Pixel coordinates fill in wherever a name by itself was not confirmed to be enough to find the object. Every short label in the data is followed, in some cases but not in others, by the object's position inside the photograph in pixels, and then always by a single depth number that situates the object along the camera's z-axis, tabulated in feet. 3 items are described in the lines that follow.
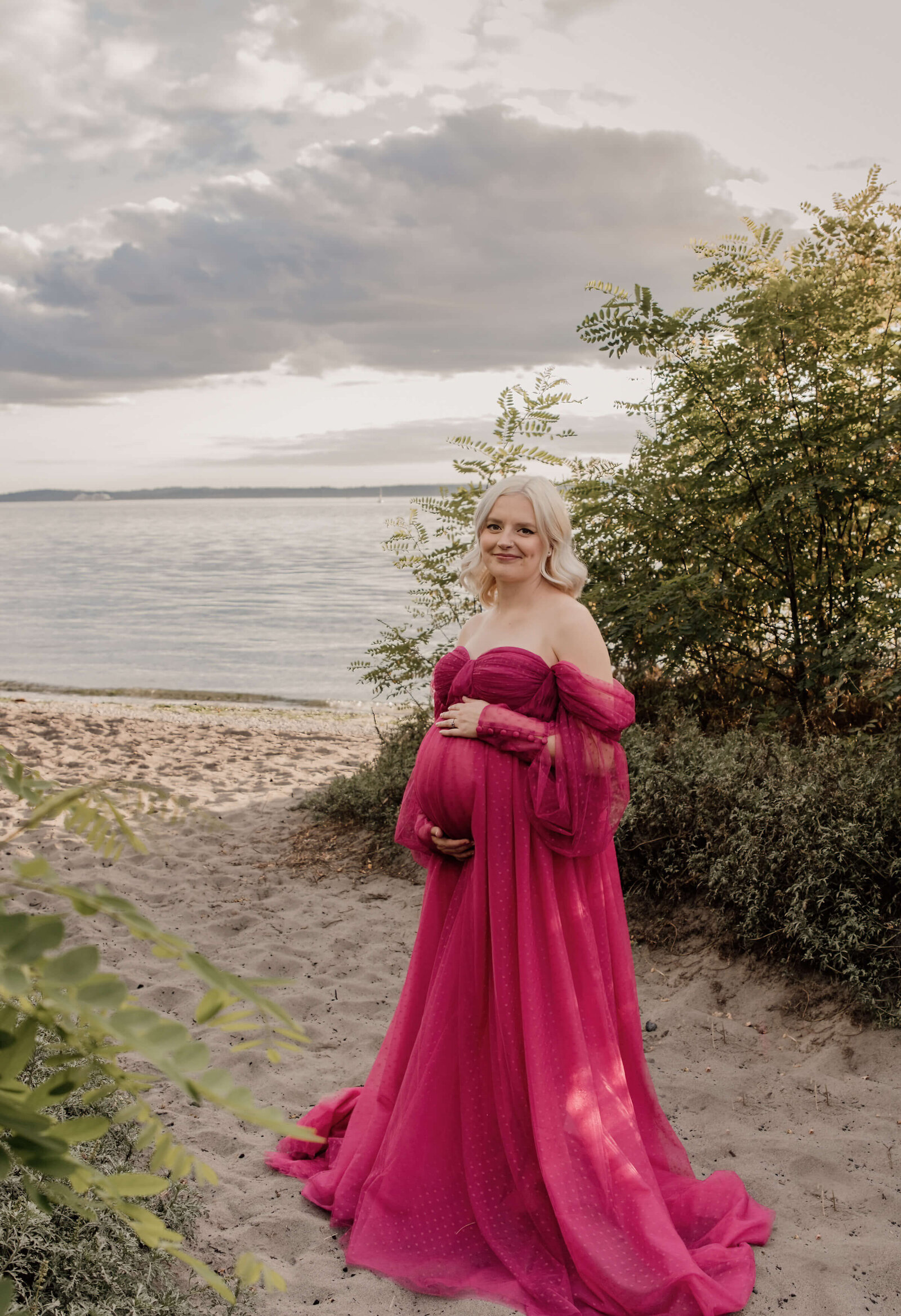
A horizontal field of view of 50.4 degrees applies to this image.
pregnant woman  9.80
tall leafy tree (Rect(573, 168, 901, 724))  20.84
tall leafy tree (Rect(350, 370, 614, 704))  24.38
